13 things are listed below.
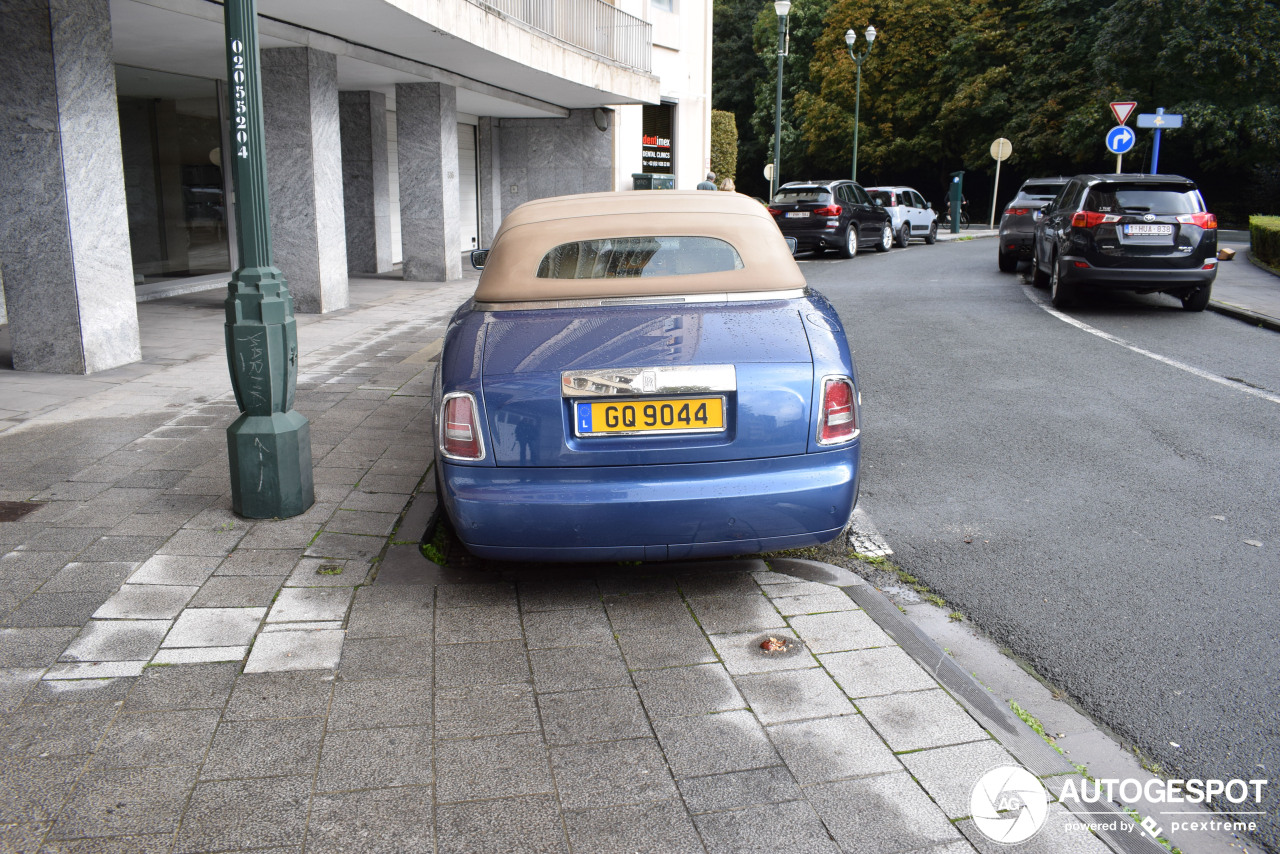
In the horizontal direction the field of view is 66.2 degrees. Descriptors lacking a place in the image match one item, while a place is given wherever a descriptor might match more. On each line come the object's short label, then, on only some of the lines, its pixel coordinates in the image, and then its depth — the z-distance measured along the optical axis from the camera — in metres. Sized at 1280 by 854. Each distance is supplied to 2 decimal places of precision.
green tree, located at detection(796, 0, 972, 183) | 45.91
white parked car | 26.56
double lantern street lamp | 34.33
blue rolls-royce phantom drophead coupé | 3.62
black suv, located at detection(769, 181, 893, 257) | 21.59
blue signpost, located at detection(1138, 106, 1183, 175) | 19.75
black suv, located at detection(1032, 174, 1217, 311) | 11.58
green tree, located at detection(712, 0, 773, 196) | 63.09
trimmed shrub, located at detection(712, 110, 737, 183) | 44.38
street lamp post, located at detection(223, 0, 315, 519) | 4.45
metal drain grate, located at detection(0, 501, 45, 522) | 4.72
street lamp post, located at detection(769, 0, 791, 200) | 25.40
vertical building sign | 27.88
